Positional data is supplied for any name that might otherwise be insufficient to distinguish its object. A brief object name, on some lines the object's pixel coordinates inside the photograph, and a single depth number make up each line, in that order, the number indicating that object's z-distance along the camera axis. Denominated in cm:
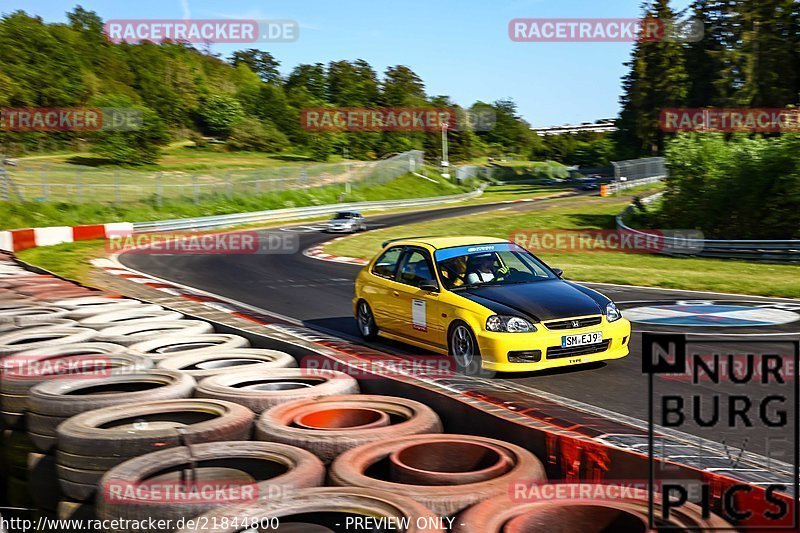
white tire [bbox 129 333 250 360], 781
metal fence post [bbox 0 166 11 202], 3378
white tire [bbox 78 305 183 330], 902
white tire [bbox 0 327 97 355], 776
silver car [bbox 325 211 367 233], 3891
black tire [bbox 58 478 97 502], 464
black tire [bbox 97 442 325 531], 377
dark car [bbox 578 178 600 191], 8037
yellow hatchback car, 845
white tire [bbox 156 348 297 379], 687
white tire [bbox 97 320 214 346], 814
